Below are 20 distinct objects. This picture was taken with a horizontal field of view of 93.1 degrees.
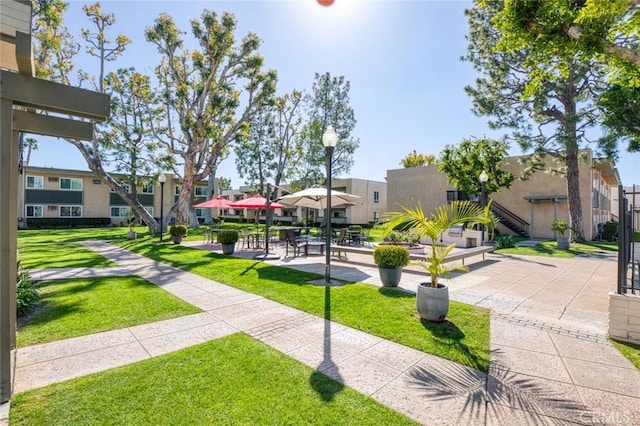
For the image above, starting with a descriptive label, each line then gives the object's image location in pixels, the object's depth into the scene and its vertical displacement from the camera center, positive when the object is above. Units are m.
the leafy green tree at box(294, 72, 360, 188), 28.70 +8.63
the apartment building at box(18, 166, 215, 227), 30.81 +1.29
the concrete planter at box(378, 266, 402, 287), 7.47 -1.57
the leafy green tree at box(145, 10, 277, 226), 19.19 +8.86
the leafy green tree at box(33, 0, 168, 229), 17.73 +8.89
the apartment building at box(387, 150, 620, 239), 21.83 +1.67
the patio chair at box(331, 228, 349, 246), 12.83 -1.07
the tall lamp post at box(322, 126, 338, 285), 7.83 +1.24
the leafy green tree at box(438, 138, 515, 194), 21.75 +3.62
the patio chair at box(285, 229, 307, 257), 12.37 -1.23
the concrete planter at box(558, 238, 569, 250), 16.36 -1.59
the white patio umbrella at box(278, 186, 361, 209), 11.74 +0.54
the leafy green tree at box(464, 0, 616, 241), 17.69 +7.24
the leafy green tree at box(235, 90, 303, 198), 30.09 +6.27
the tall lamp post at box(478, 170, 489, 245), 14.61 +1.70
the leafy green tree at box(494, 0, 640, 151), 4.78 +3.24
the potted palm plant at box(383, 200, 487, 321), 5.15 -0.36
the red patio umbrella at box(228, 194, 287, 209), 15.47 +0.35
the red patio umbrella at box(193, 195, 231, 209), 17.88 +0.36
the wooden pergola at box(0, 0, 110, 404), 2.91 +1.06
